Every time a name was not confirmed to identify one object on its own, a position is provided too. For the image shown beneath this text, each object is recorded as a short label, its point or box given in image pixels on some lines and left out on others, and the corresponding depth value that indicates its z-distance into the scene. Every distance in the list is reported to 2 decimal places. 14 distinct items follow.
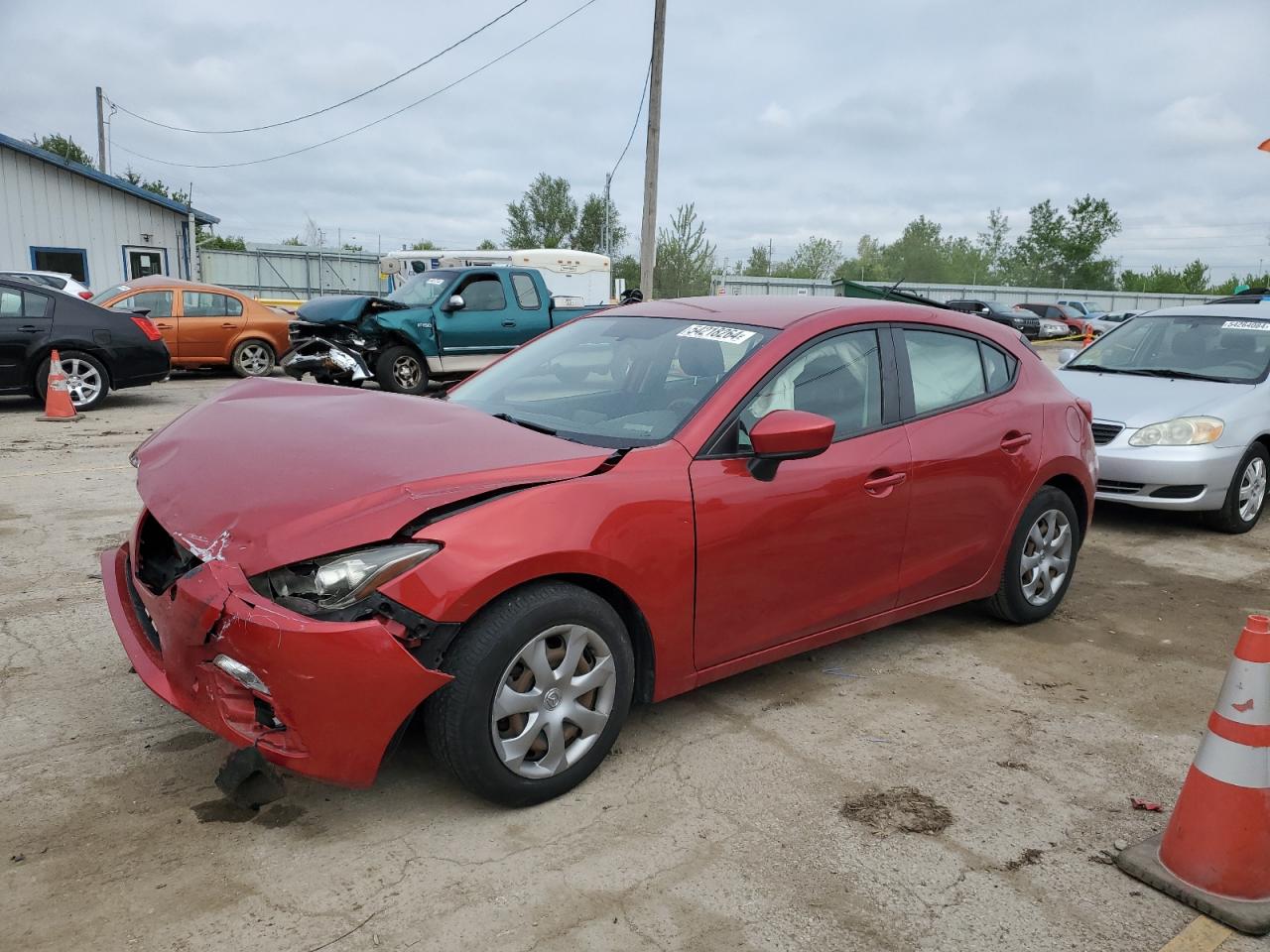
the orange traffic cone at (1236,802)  2.63
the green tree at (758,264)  71.25
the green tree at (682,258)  39.22
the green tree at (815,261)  73.12
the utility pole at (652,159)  18.34
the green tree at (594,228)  57.51
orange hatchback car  14.59
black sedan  10.64
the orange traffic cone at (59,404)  10.60
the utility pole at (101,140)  37.97
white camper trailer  28.89
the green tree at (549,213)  61.50
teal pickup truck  12.55
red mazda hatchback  2.66
